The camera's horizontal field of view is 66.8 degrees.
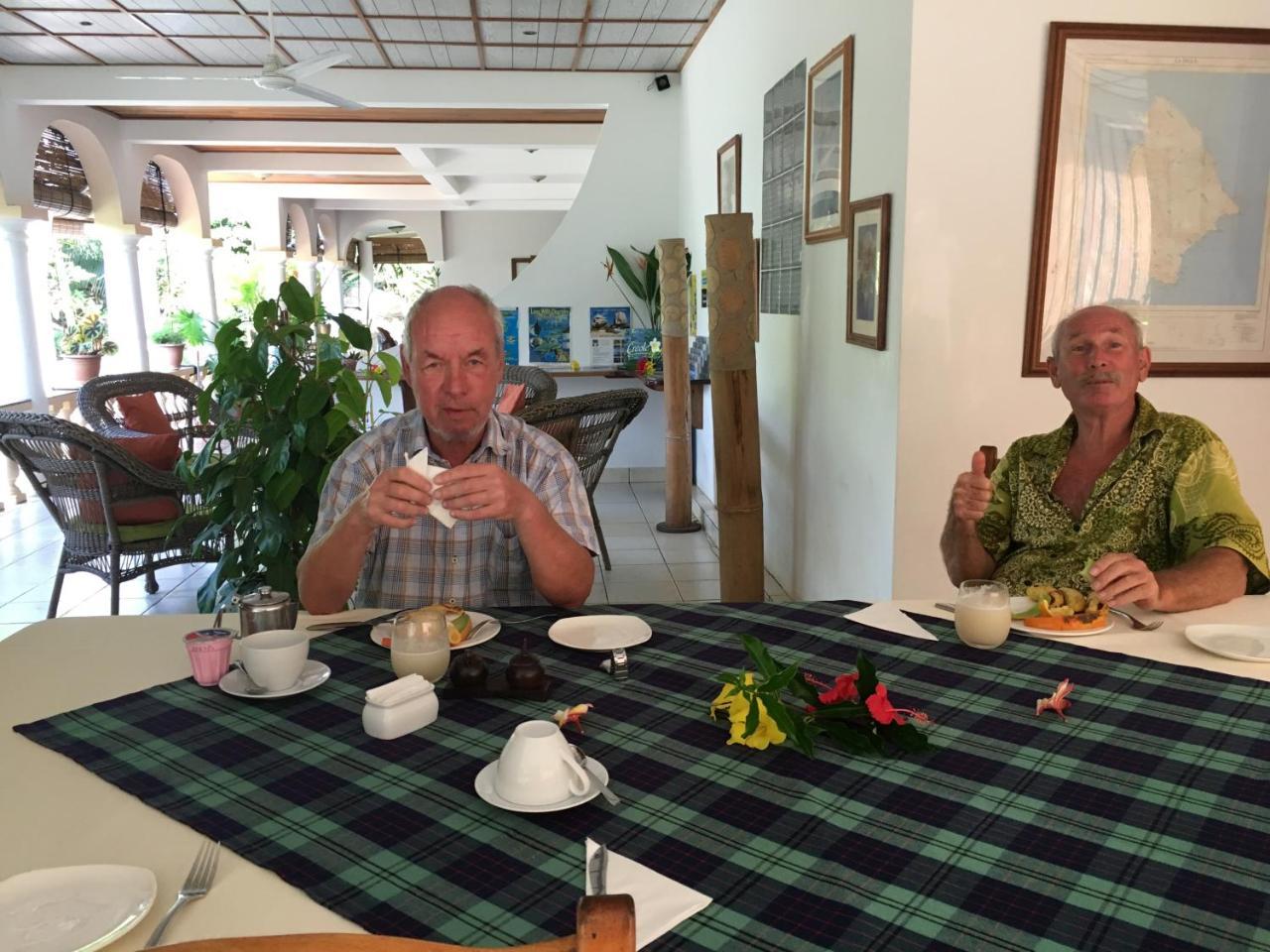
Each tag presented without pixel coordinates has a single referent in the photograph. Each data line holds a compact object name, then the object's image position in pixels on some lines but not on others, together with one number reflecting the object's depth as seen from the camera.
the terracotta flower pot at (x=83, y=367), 8.83
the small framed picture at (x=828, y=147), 3.22
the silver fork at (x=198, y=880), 0.91
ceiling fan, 5.02
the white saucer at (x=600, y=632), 1.56
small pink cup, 1.41
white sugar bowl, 1.24
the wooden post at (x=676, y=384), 5.54
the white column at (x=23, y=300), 6.99
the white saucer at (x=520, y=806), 1.06
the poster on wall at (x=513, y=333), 7.18
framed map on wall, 2.65
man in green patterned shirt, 1.83
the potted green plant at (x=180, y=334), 11.33
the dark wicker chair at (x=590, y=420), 4.23
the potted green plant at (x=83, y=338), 8.89
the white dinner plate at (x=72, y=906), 0.86
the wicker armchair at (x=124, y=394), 5.04
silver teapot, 1.51
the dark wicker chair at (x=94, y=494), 3.79
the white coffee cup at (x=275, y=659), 1.37
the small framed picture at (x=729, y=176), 5.09
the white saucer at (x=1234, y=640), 1.50
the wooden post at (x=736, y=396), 3.83
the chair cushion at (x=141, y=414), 5.22
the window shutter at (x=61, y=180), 7.81
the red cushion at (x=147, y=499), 3.94
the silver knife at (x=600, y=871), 0.86
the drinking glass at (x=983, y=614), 1.54
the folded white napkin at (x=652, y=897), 0.88
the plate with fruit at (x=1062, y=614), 1.62
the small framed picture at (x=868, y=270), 2.88
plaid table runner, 0.89
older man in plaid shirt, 1.86
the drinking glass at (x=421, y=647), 1.41
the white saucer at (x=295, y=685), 1.37
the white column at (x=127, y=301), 8.98
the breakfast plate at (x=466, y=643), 1.57
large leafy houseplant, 2.87
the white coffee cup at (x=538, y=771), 1.07
